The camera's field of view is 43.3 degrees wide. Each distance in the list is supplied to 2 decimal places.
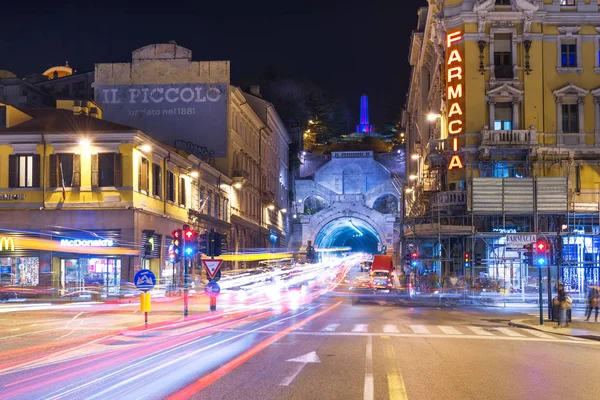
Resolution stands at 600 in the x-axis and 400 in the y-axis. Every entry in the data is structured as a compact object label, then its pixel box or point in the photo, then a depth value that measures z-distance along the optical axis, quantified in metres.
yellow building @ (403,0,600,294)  47.91
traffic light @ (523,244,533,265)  27.77
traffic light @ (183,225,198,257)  28.30
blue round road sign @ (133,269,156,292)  24.09
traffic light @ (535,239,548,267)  27.05
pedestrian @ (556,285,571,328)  25.53
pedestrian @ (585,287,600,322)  28.41
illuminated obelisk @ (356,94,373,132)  178.12
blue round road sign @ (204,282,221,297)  30.38
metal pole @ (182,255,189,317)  27.41
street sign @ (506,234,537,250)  42.59
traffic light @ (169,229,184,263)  28.08
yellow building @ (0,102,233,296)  42.34
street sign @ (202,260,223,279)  30.11
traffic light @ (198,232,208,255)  29.66
